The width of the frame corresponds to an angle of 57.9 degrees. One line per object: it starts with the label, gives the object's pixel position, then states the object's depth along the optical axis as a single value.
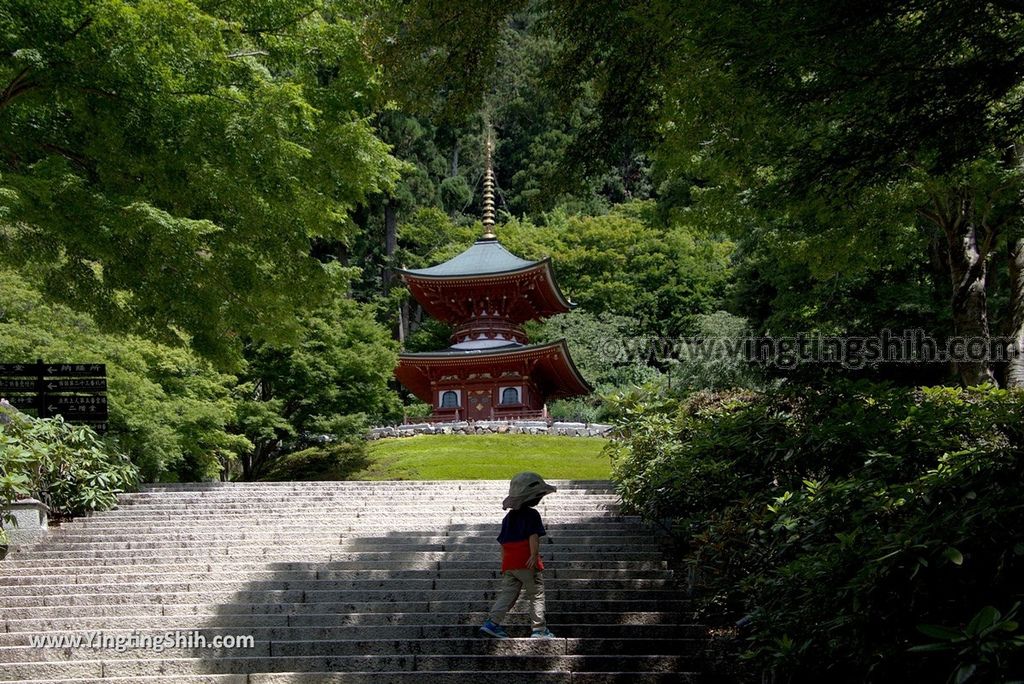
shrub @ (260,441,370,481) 25.42
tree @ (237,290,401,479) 25.47
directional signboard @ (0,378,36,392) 13.01
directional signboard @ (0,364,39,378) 13.02
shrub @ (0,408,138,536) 9.70
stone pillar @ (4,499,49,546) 9.68
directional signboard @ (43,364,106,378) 13.16
